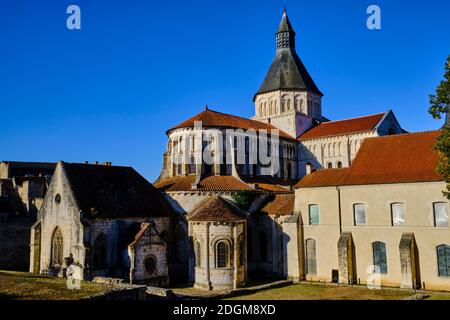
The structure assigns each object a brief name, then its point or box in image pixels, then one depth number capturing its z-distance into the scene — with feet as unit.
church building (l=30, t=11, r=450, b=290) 91.76
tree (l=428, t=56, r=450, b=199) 71.46
